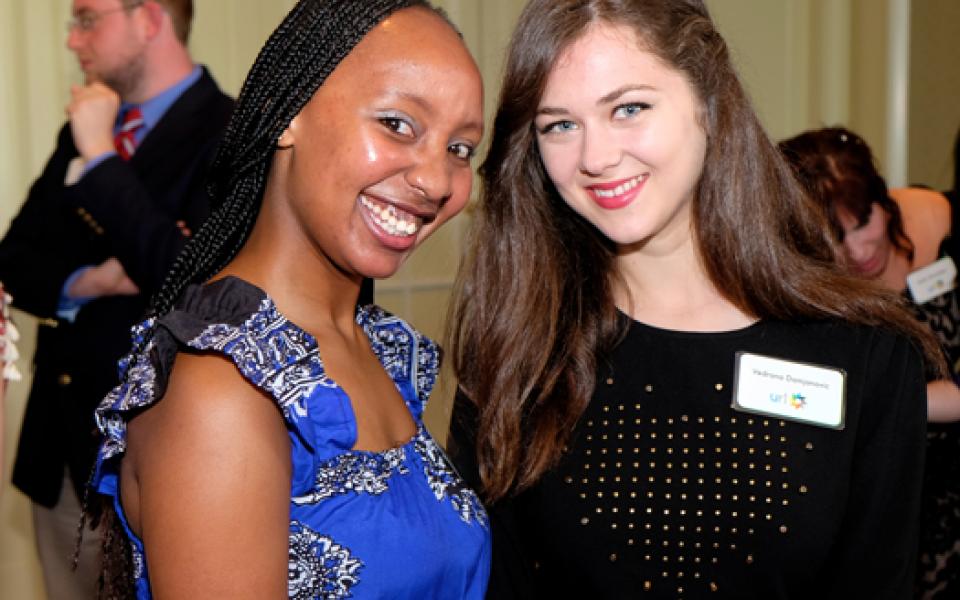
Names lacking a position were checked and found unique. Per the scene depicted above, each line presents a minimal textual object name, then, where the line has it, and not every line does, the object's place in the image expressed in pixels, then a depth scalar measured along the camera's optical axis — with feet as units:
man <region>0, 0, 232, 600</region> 9.02
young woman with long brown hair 5.75
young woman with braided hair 3.93
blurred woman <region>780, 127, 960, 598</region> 9.60
